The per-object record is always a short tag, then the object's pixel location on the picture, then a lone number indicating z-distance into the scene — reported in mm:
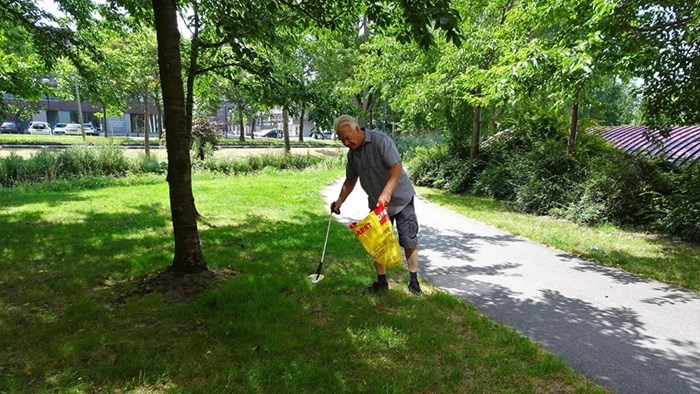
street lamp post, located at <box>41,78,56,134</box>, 63719
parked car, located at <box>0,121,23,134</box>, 48250
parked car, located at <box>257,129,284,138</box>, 68500
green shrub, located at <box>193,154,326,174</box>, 19800
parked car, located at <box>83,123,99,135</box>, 49688
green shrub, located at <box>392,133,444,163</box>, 28734
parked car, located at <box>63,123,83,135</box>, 49938
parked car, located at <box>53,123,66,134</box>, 50031
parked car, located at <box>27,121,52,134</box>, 49984
